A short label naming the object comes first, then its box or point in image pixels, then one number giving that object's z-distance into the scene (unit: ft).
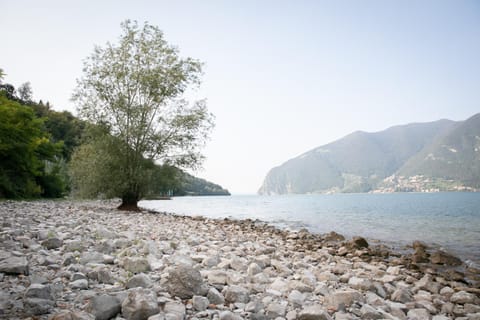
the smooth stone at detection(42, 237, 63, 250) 16.97
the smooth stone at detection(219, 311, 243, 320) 10.38
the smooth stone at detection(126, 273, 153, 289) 12.16
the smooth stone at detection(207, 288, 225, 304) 12.01
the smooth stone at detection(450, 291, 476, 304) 17.22
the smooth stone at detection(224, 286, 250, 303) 12.45
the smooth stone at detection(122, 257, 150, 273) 14.46
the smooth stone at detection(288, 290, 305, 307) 13.12
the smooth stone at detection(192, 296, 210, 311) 11.10
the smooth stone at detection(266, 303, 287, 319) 11.65
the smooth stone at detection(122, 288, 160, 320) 9.46
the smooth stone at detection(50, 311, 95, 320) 8.22
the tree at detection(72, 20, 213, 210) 62.64
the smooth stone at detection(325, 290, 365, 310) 13.47
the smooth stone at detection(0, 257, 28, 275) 11.30
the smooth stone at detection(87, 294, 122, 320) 9.33
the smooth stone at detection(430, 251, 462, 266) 30.30
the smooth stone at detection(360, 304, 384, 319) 12.55
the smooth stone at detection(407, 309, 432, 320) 13.71
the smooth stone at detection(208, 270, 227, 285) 14.46
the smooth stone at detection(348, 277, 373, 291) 16.74
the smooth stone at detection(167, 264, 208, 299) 12.03
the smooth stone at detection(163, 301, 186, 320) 9.92
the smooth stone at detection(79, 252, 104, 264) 14.72
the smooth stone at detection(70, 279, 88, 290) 11.41
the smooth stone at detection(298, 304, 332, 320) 11.19
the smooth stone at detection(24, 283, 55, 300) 9.41
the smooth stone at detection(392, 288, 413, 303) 16.21
